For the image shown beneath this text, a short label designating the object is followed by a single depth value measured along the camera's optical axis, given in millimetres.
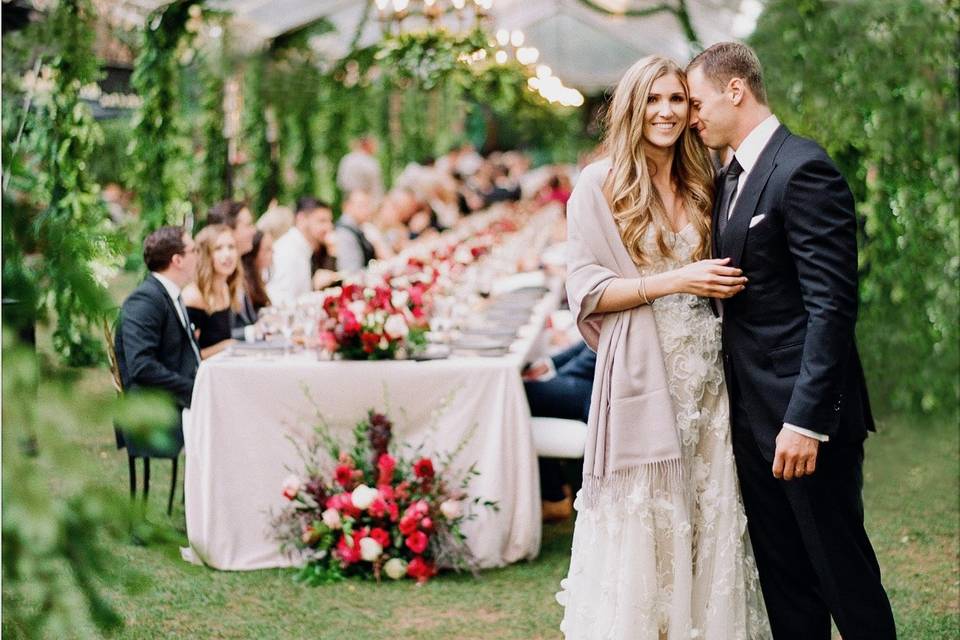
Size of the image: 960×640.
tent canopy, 9617
